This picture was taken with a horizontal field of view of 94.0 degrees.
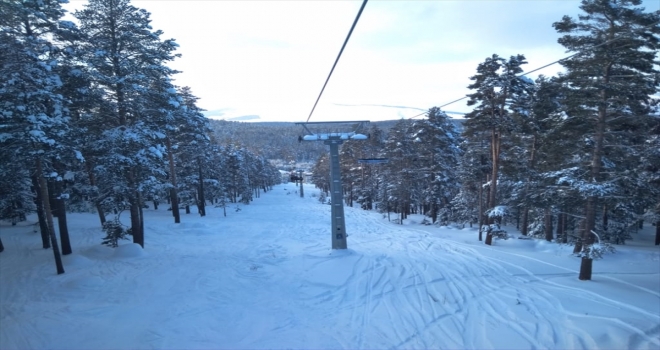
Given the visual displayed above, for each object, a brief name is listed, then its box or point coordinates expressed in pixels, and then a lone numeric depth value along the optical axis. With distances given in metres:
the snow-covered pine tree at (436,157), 30.30
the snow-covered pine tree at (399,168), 31.81
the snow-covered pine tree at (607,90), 10.05
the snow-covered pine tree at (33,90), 10.32
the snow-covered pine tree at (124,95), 12.95
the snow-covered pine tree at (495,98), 17.19
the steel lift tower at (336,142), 14.08
